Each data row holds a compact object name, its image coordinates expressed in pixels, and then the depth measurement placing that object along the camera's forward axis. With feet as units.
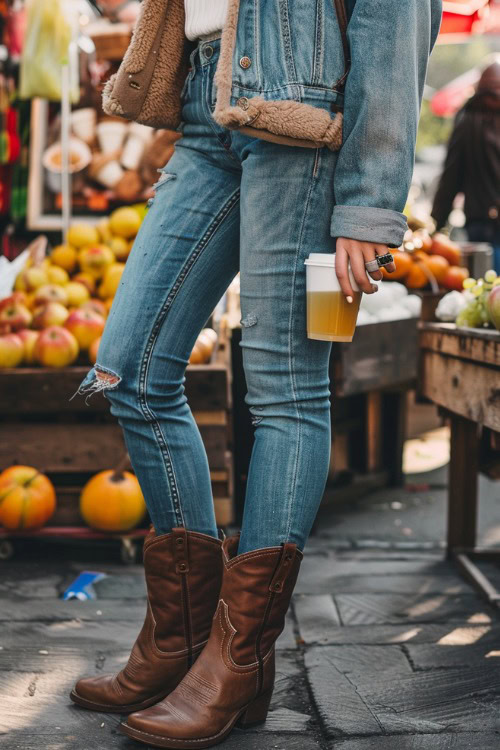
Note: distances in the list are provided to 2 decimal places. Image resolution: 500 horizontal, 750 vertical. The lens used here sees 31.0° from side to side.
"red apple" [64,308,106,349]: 11.45
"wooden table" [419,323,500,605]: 8.51
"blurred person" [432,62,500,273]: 20.48
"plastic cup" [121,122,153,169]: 17.70
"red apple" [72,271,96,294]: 13.58
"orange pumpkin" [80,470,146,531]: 10.35
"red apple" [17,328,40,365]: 11.37
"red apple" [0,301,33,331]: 11.93
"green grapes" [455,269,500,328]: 9.12
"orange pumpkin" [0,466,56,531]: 10.29
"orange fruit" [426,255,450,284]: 15.53
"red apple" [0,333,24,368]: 11.03
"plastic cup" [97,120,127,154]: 17.99
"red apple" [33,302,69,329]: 12.01
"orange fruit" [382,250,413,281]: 14.92
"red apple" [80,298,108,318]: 12.25
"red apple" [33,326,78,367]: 11.07
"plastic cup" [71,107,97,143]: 18.25
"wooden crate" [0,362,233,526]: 10.79
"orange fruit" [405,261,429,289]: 15.15
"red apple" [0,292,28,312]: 12.27
